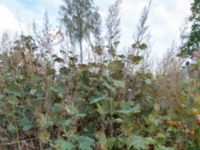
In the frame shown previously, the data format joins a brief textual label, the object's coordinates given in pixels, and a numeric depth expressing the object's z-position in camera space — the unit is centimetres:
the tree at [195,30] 1075
